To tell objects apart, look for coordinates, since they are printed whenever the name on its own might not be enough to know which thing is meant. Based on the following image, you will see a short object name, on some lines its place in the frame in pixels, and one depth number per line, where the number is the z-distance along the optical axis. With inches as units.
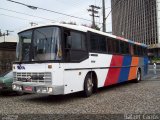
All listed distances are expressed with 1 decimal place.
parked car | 548.4
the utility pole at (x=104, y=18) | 1110.6
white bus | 432.1
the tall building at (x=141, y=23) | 2996.3
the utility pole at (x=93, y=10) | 1841.8
